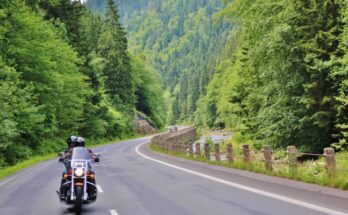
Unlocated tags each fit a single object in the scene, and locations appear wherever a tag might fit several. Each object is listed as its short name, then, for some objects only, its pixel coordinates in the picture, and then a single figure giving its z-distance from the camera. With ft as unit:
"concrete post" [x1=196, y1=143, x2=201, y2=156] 85.58
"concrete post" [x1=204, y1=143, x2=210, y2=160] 79.35
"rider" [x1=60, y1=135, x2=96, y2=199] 33.95
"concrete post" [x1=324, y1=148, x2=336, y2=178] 40.14
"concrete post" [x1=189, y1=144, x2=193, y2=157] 90.38
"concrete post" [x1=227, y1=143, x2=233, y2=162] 67.07
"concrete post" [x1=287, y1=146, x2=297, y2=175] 47.01
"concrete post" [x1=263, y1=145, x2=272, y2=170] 53.06
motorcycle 32.58
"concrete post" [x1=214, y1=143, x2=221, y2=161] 73.36
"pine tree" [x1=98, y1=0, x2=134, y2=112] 239.09
